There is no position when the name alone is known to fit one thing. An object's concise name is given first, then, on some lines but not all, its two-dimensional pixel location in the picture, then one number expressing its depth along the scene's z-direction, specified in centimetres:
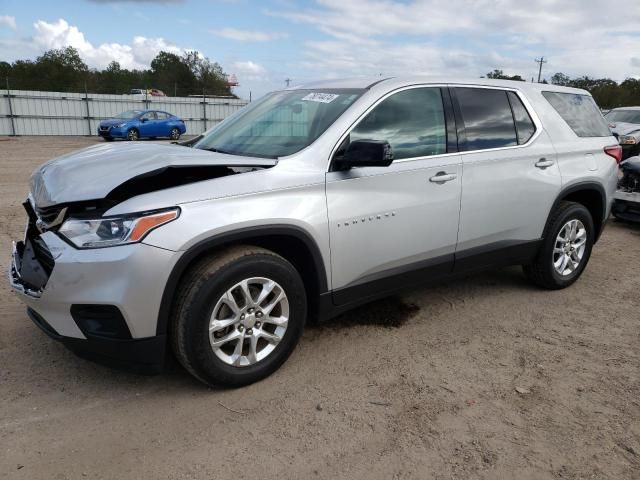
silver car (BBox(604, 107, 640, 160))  1042
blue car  2098
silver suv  262
